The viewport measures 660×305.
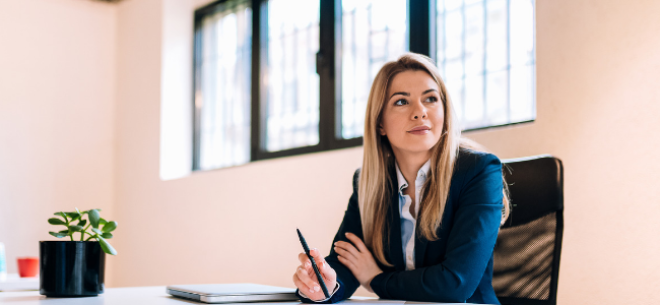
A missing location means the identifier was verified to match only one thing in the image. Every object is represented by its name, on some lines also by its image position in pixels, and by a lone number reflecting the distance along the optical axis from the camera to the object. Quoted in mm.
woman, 1331
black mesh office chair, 1413
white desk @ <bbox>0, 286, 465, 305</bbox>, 1108
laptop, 1117
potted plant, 1181
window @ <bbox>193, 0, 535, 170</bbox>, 2646
